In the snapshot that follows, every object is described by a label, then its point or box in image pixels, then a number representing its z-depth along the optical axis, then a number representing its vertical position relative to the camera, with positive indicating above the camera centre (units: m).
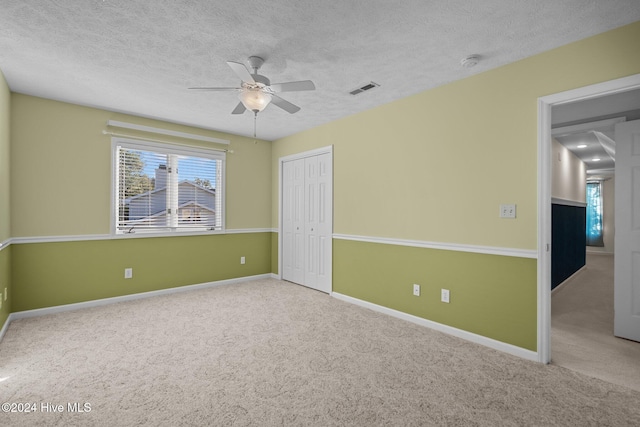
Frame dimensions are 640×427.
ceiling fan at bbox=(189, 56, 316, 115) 2.35 +0.97
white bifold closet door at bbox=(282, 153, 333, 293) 4.61 -0.12
